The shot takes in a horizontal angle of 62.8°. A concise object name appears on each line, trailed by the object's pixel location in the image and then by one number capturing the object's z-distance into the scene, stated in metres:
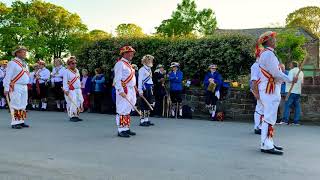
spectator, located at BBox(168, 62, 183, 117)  9.09
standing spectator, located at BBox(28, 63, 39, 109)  10.80
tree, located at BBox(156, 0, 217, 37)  33.89
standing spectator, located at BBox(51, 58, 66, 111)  10.33
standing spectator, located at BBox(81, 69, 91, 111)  10.24
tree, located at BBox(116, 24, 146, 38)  40.32
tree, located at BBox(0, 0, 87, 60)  29.33
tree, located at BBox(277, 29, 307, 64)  15.71
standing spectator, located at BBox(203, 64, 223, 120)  8.91
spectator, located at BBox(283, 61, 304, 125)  8.16
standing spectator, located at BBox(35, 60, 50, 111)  10.67
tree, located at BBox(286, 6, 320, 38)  40.96
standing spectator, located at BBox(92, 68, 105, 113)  10.00
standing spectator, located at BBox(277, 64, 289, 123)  8.61
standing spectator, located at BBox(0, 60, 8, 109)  11.27
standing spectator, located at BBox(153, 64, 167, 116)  9.26
